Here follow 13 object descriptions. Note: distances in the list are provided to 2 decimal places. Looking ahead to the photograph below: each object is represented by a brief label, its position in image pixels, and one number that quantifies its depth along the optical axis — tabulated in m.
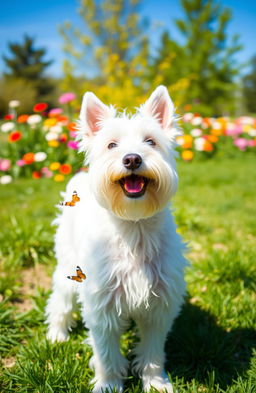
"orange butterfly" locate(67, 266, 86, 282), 1.88
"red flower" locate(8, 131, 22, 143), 6.73
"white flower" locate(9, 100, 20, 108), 7.36
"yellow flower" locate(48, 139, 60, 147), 6.76
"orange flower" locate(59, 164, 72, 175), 5.87
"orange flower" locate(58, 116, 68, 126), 7.10
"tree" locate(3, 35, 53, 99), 38.47
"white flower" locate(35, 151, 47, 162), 6.43
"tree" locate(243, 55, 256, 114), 52.59
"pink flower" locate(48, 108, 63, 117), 7.50
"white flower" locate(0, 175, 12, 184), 6.43
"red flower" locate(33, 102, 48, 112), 6.95
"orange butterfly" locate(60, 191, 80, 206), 1.99
